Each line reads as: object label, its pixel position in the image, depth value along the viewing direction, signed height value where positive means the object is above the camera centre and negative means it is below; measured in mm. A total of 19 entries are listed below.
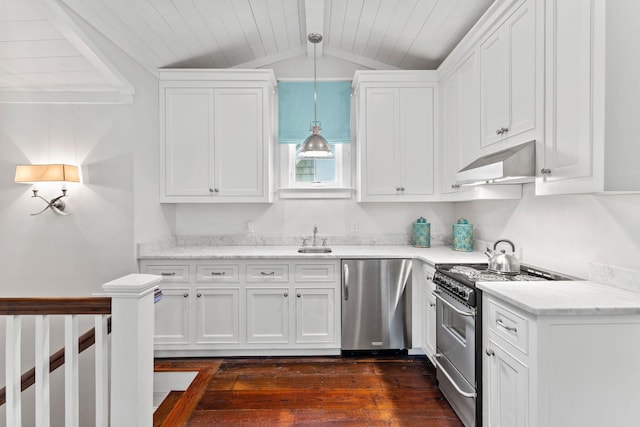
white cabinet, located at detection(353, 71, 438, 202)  3242 +796
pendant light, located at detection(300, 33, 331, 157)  2784 +558
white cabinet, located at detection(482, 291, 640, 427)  1364 -652
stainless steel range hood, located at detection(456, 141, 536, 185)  1772 +266
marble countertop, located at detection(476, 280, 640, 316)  1369 -388
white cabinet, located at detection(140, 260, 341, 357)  2938 -850
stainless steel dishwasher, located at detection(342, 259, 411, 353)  2932 -798
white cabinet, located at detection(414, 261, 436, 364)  2643 -783
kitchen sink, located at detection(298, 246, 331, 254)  3258 -371
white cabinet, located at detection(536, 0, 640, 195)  1366 +511
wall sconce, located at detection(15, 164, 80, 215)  2462 +295
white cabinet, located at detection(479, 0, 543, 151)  1822 +815
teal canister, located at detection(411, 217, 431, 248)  3391 -230
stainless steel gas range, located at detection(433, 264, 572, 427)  1828 -732
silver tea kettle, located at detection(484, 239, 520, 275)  2136 -339
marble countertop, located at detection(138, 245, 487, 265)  2784 -369
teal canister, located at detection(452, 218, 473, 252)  3135 -232
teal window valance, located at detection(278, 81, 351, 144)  3590 +1088
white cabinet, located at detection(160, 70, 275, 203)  3195 +763
